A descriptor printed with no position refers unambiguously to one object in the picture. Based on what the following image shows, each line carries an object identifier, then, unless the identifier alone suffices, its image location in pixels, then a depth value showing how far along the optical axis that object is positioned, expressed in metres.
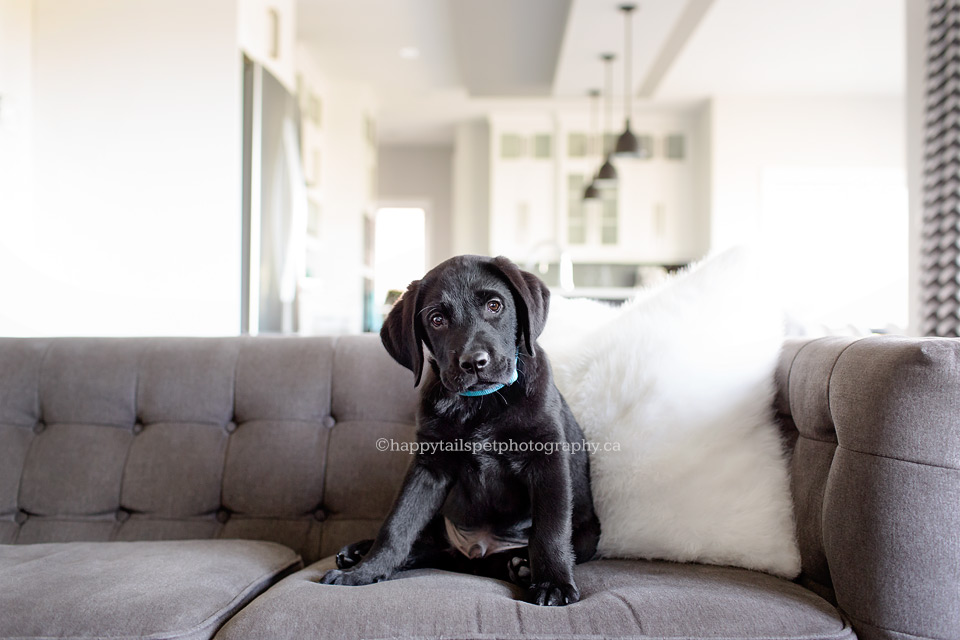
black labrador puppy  1.24
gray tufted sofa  1.06
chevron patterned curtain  3.14
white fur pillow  1.34
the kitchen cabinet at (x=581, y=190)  8.20
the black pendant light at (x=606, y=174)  5.98
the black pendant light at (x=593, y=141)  6.77
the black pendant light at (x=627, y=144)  5.24
